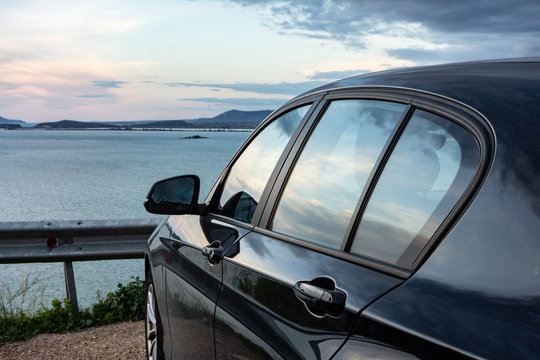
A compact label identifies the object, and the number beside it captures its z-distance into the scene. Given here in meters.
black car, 1.29
